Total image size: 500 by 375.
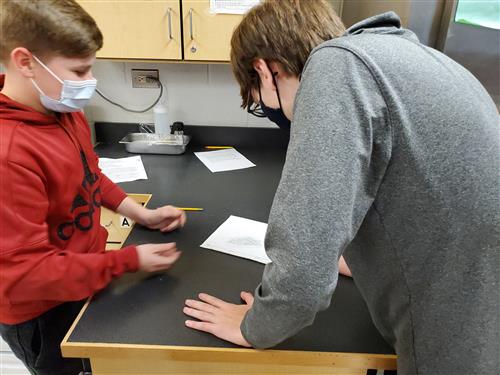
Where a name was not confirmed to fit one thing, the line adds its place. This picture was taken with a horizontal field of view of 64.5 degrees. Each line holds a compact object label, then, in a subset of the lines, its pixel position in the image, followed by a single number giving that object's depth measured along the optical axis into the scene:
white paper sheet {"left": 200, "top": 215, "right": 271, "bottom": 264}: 1.04
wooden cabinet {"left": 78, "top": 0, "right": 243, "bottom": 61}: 1.41
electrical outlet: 1.82
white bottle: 1.81
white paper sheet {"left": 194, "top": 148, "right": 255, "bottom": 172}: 1.67
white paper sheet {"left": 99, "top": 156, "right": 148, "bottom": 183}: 1.53
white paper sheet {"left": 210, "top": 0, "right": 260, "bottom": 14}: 1.40
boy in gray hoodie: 0.52
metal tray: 1.78
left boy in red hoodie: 0.72
